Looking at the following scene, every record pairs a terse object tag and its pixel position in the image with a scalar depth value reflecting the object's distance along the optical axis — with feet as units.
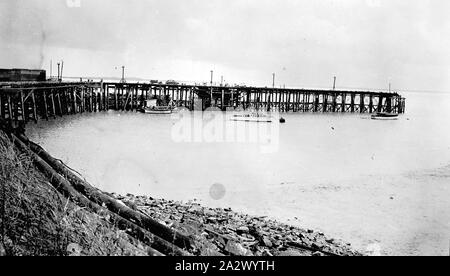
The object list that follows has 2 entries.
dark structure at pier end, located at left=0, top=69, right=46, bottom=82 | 112.37
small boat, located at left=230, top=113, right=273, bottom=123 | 131.13
